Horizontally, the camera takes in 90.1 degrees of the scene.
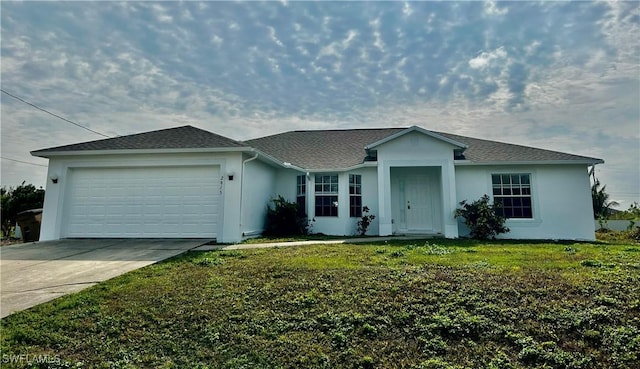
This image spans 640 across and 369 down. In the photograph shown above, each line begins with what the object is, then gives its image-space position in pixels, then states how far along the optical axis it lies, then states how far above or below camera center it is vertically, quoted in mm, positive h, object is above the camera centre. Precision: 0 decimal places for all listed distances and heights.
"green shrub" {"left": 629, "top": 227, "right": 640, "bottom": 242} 12605 -613
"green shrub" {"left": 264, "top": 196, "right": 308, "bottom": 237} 12305 -89
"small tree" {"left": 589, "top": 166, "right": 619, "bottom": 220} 22797 +1416
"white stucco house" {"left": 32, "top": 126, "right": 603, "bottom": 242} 10422 +1214
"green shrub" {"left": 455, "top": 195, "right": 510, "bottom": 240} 11219 +1
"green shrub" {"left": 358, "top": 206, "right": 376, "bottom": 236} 12609 -86
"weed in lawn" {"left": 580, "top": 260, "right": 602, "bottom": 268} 5873 -825
